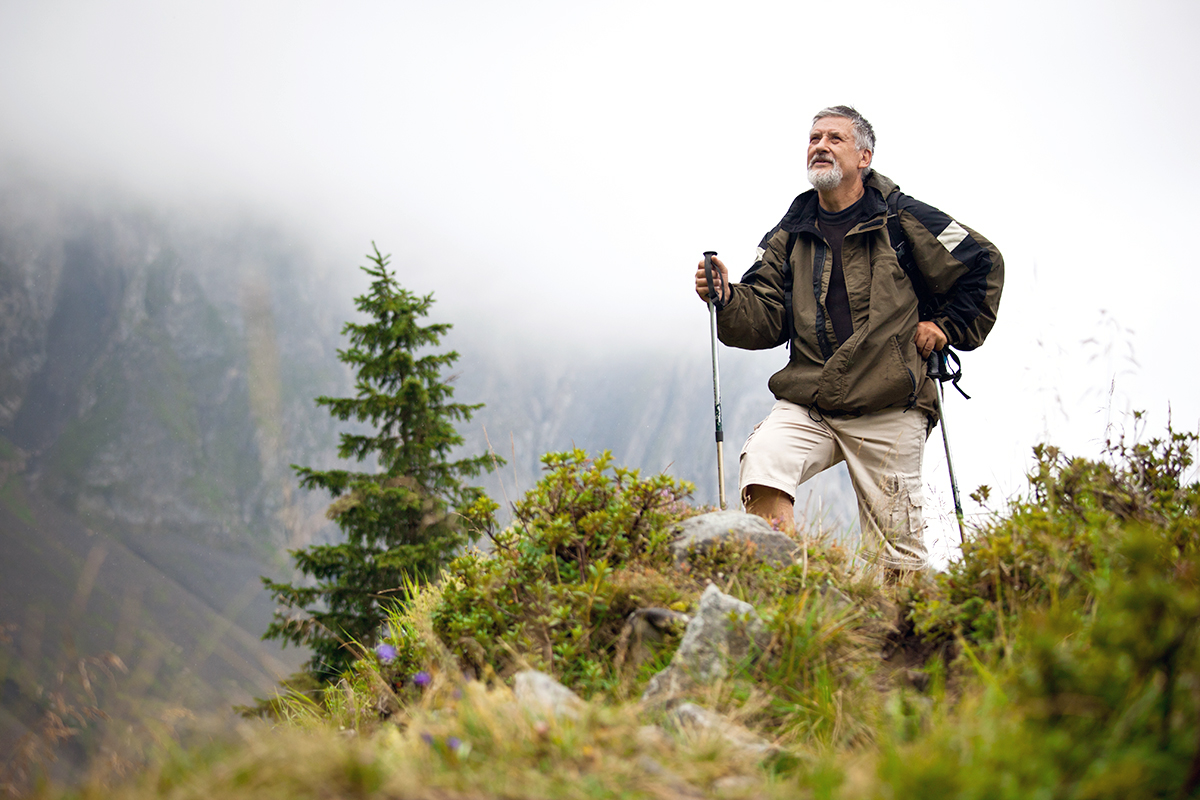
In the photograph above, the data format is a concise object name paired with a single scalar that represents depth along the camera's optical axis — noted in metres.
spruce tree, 14.74
